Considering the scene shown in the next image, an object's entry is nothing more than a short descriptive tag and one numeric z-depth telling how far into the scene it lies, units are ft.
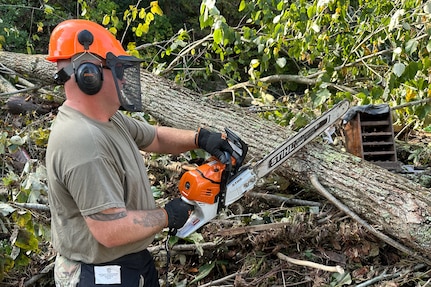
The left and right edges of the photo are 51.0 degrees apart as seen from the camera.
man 5.14
